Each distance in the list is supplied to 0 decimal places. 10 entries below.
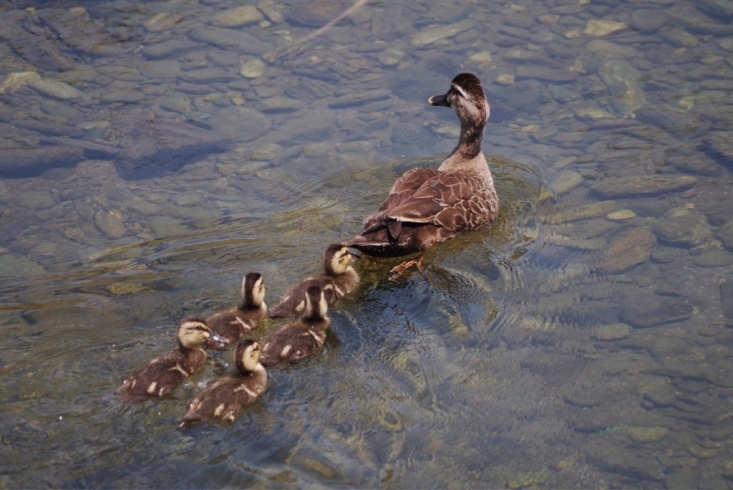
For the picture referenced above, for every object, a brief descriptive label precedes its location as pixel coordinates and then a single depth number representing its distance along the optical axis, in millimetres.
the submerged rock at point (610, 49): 11109
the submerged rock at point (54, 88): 10469
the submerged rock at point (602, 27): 11578
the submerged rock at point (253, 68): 11016
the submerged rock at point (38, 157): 9461
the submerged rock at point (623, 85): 10211
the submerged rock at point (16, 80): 10570
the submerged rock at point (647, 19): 11555
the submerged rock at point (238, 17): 11851
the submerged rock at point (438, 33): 11609
